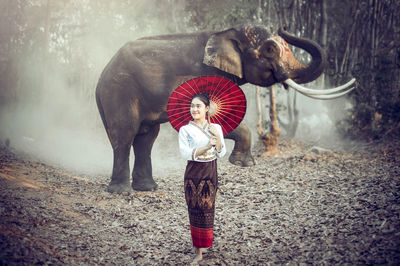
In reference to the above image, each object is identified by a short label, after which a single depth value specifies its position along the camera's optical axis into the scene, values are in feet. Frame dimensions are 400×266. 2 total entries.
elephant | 15.66
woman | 9.86
